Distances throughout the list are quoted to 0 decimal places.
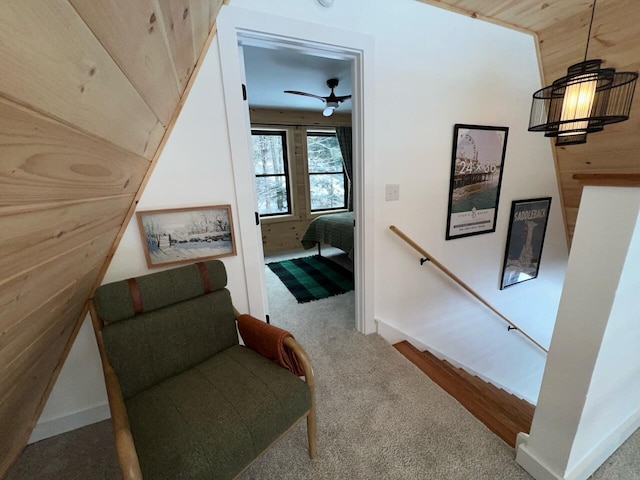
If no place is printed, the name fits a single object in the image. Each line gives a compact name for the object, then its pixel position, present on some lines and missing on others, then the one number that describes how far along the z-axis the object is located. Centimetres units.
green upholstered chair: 87
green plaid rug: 301
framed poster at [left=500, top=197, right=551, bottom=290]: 250
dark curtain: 472
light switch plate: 189
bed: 327
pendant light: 128
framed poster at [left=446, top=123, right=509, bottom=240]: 205
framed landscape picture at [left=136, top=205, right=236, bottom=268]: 139
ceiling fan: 300
